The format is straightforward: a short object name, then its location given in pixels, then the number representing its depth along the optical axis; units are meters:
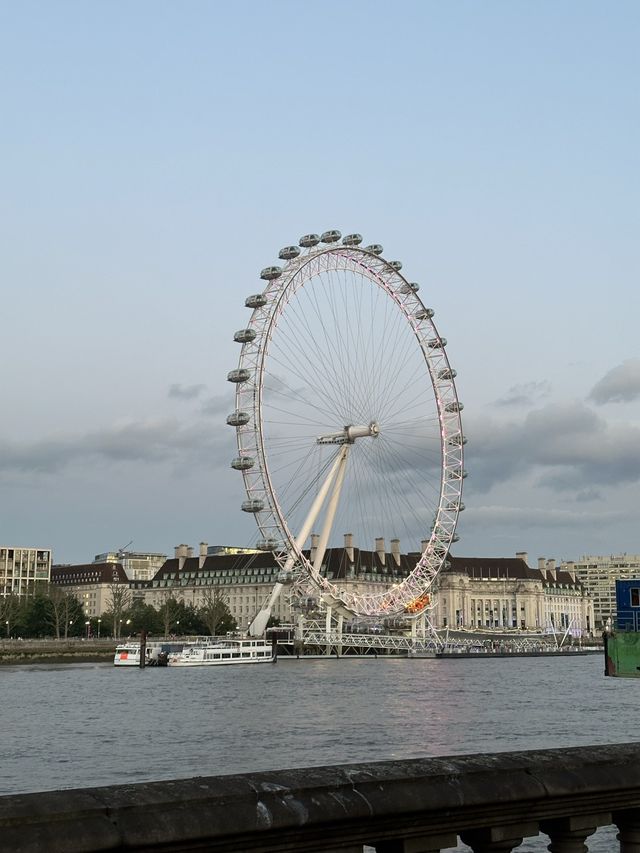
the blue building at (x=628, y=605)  47.41
